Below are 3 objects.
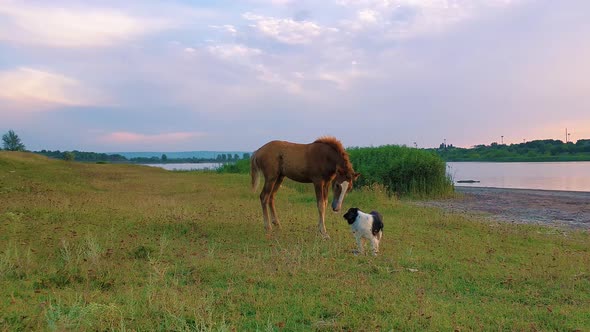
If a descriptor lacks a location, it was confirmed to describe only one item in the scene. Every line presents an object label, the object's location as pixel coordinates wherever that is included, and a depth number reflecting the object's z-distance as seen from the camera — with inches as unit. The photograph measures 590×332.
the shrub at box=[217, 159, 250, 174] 1422.2
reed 856.3
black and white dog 290.2
